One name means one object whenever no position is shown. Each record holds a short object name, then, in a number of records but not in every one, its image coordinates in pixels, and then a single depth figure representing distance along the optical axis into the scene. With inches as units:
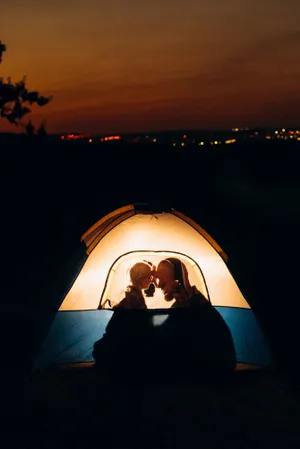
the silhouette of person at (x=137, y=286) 260.4
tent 250.2
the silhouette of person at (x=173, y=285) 265.3
